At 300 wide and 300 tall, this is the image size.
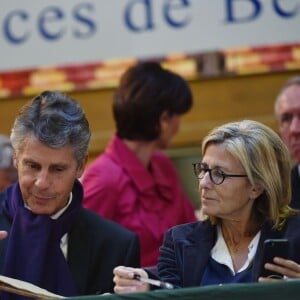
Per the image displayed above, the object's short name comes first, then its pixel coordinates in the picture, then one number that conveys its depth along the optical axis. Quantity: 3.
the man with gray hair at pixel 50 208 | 6.88
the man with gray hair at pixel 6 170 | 9.47
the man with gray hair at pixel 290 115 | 8.91
